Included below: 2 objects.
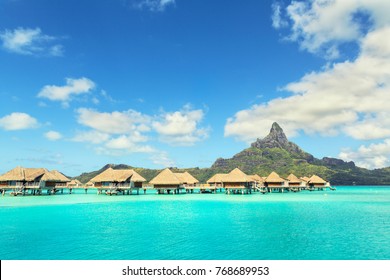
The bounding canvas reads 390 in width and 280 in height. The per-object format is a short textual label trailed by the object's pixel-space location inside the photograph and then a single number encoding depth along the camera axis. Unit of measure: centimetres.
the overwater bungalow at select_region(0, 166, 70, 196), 6259
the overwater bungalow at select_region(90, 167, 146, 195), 6606
